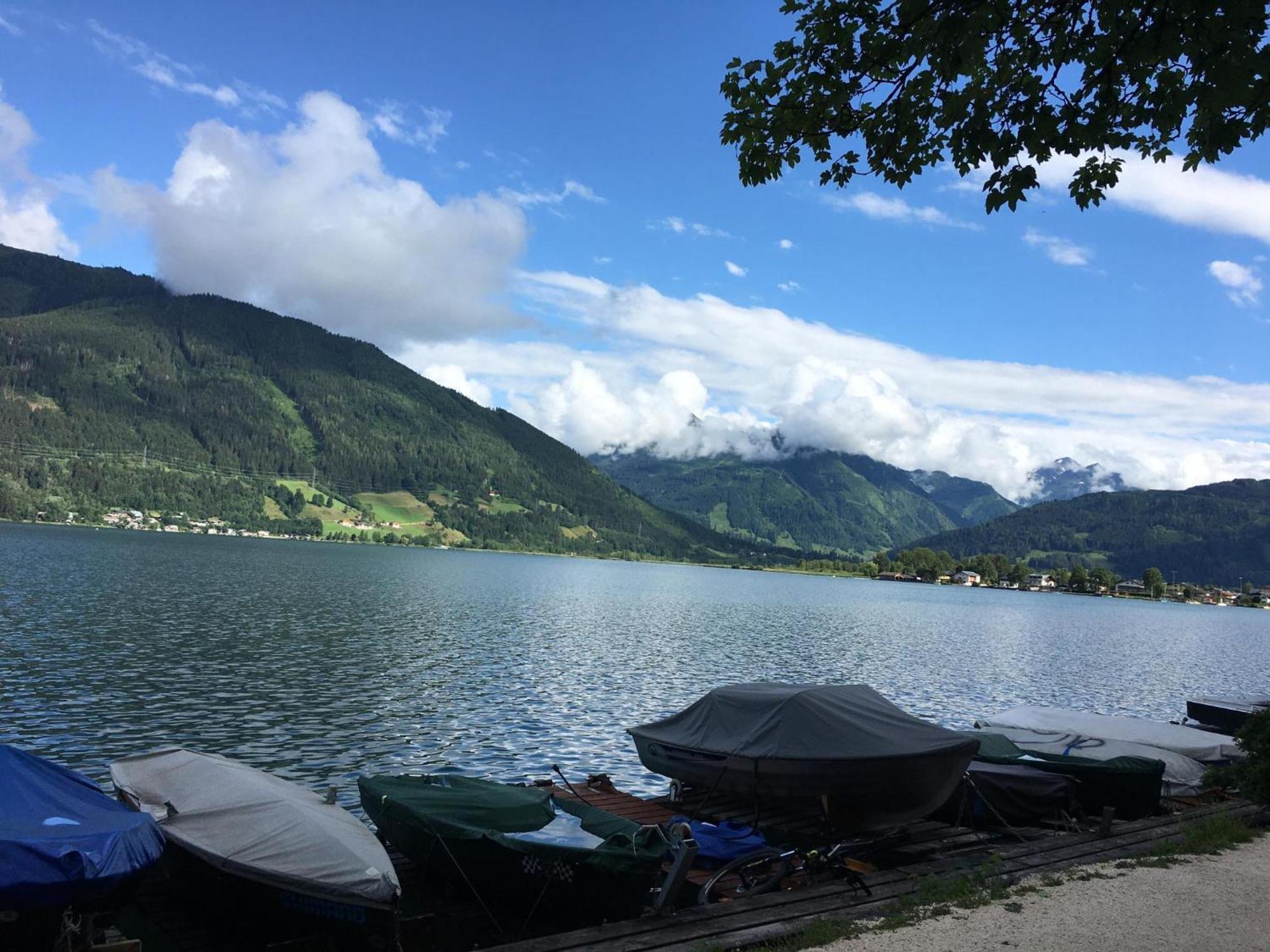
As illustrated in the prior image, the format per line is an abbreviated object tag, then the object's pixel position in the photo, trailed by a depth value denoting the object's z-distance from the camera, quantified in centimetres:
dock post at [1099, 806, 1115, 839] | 2091
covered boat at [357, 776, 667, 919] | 1597
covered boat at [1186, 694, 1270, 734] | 4315
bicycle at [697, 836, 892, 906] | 1691
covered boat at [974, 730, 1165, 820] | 2450
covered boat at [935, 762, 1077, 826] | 2252
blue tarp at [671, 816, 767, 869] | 1895
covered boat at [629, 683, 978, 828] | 2031
